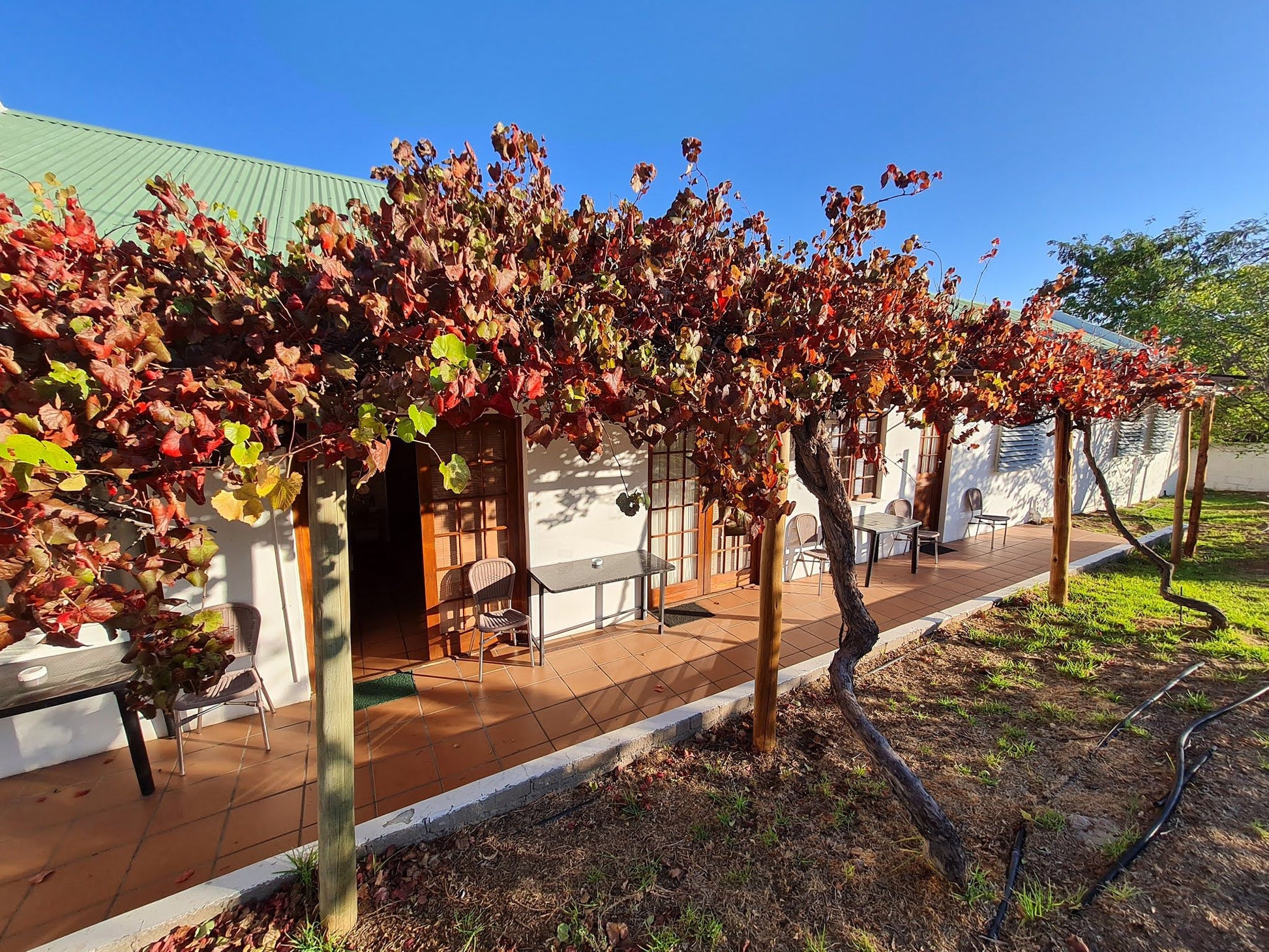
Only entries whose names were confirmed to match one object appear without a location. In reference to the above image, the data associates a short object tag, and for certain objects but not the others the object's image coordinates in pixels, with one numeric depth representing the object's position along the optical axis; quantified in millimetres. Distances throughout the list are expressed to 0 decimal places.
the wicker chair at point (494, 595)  3693
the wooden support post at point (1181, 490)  6113
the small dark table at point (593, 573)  3793
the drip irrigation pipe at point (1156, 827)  1998
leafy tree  5371
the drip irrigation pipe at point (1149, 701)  2971
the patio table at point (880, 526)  5473
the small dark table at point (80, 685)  2295
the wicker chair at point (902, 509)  6366
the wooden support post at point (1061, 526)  4840
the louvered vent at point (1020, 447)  7725
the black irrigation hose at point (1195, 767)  2563
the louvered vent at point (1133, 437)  9781
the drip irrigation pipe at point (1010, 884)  1842
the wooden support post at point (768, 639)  2699
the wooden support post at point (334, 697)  1608
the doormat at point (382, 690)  3404
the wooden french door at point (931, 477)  6918
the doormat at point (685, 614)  4672
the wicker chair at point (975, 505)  7289
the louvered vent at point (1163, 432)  10367
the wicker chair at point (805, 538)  5543
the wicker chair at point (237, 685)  2732
